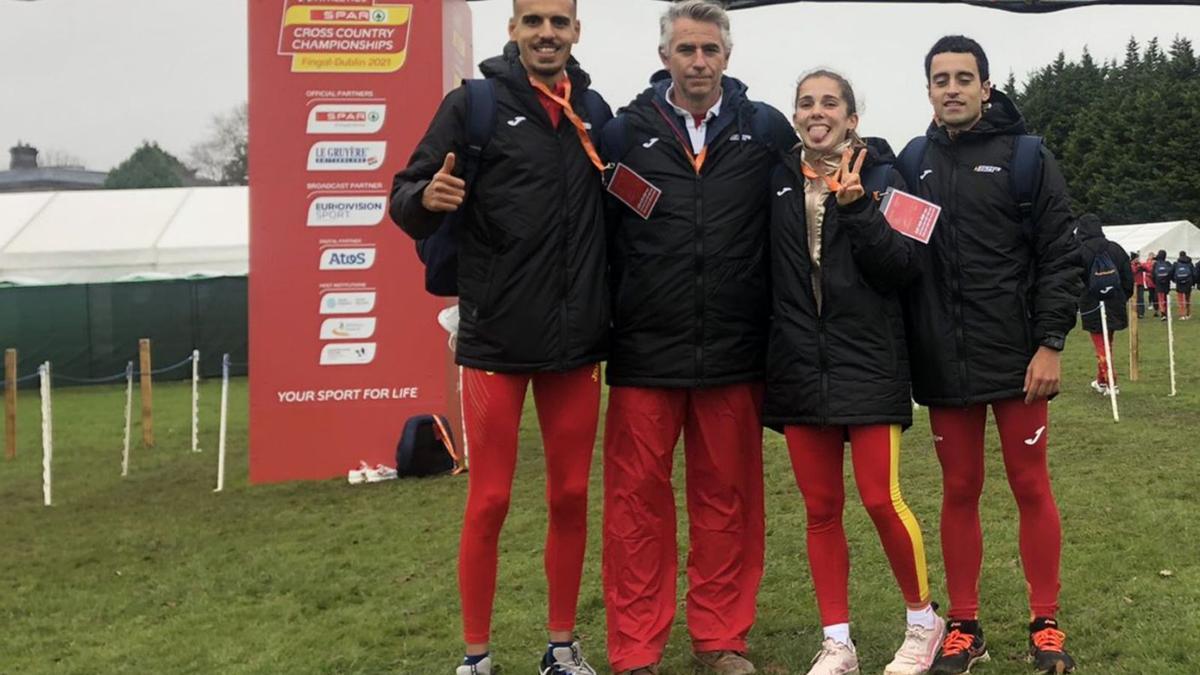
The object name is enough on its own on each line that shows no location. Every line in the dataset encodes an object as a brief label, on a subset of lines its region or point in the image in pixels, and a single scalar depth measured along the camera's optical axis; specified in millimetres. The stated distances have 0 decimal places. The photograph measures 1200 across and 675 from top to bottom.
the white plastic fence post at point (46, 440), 7586
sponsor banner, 8422
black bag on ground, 8375
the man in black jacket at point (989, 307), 3143
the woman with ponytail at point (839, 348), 3117
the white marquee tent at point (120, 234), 20188
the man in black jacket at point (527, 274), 3166
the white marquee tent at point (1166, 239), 33906
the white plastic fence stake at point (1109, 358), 9402
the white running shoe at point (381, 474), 8352
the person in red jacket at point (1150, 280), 26167
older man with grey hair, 3266
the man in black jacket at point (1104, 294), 11266
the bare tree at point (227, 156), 52000
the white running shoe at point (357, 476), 8320
